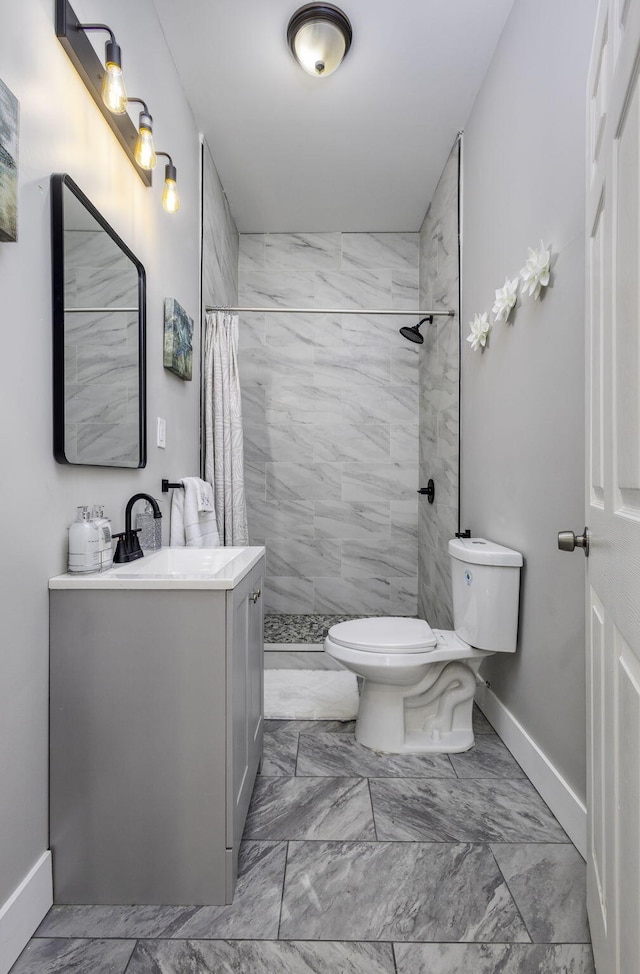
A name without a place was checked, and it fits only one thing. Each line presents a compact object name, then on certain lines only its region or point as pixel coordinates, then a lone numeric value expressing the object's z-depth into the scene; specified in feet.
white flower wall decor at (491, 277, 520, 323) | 6.21
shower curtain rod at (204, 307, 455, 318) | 9.39
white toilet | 6.18
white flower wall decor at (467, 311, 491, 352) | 7.34
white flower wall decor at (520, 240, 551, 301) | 5.32
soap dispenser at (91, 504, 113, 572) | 4.44
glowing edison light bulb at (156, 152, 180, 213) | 5.66
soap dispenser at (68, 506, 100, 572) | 4.24
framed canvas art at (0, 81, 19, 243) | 3.25
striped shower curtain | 9.07
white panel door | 2.43
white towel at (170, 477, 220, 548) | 7.18
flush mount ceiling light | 6.31
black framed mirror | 4.11
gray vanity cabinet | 4.02
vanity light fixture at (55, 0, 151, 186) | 4.05
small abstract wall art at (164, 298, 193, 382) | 6.86
